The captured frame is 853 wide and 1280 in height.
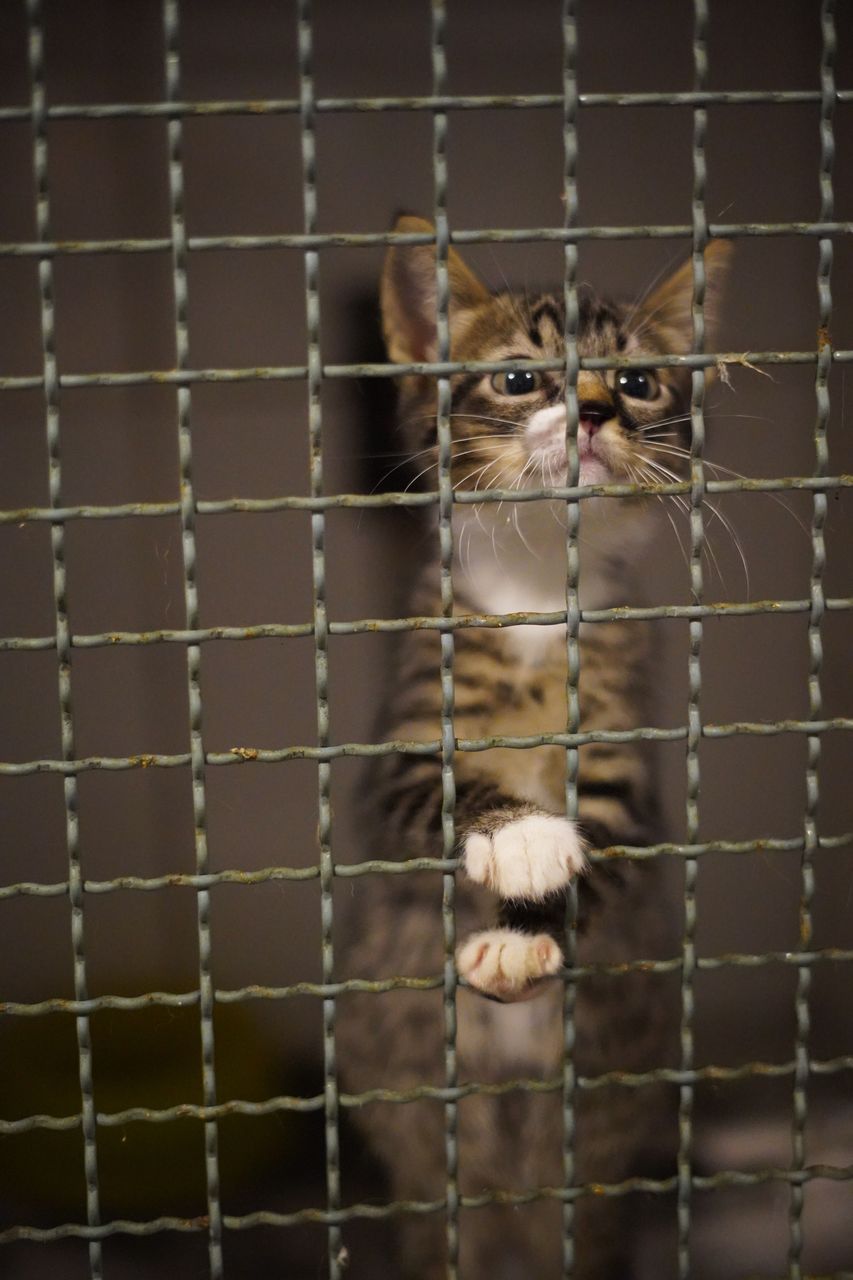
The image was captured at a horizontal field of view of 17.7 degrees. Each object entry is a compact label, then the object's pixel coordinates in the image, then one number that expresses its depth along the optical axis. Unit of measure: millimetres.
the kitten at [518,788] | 719
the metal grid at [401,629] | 584
